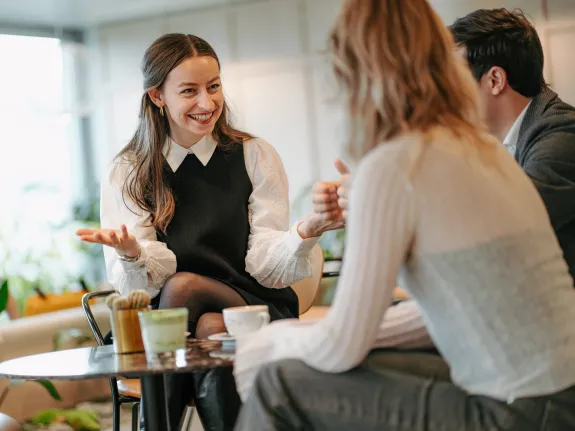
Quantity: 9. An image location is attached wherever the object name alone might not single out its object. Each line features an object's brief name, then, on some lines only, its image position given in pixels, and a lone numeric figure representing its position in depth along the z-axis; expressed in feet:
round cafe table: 5.70
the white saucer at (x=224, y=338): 6.37
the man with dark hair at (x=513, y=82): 7.57
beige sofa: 12.46
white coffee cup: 6.37
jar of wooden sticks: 6.68
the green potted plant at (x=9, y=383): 11.92
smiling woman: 8.87
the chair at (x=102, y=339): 9.25
